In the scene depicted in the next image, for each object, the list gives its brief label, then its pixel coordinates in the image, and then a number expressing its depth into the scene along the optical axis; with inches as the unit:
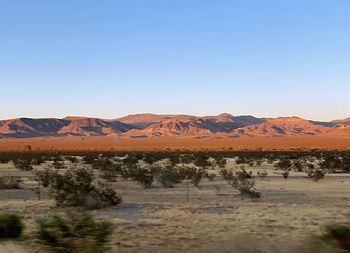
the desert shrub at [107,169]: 1343.5
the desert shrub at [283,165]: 1830.0
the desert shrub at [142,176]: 1162.2
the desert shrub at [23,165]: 1880.2
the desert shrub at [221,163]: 2036.9
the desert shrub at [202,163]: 2039.1
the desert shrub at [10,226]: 530.0
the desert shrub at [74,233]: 370.6
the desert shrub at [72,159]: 2404.0
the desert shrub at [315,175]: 1342.6
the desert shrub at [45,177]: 1065.2
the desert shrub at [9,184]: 1131.9
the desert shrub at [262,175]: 1441.4
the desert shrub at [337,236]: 356.8
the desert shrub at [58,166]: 1850.1
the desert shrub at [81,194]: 792.9
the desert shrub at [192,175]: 1184.1
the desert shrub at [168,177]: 1163.9
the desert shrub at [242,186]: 938.7
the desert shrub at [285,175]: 1408.5
